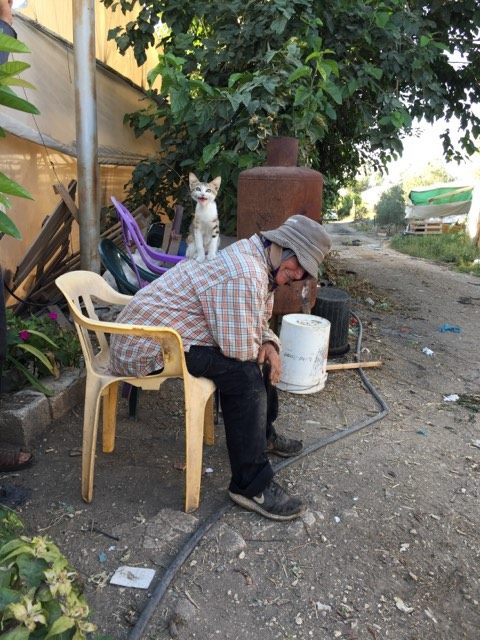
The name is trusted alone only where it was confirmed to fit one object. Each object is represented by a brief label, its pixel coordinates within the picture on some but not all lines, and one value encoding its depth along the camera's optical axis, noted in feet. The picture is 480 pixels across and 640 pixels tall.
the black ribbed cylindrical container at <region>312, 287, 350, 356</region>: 15.94
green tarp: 68.28
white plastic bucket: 13.16
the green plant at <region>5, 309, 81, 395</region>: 10.57
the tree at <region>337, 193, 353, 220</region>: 100.27
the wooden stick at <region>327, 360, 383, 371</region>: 14.61
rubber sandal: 9.18
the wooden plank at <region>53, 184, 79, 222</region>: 14.19
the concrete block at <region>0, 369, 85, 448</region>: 9.80
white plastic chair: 7.72
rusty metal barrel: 14.88
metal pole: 13.10
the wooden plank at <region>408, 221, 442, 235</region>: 64.23
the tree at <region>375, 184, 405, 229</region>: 76.18
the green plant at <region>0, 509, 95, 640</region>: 3.63
